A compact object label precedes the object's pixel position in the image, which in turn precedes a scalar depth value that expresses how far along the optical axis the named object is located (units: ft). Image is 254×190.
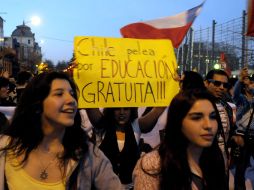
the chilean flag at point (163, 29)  22.77
